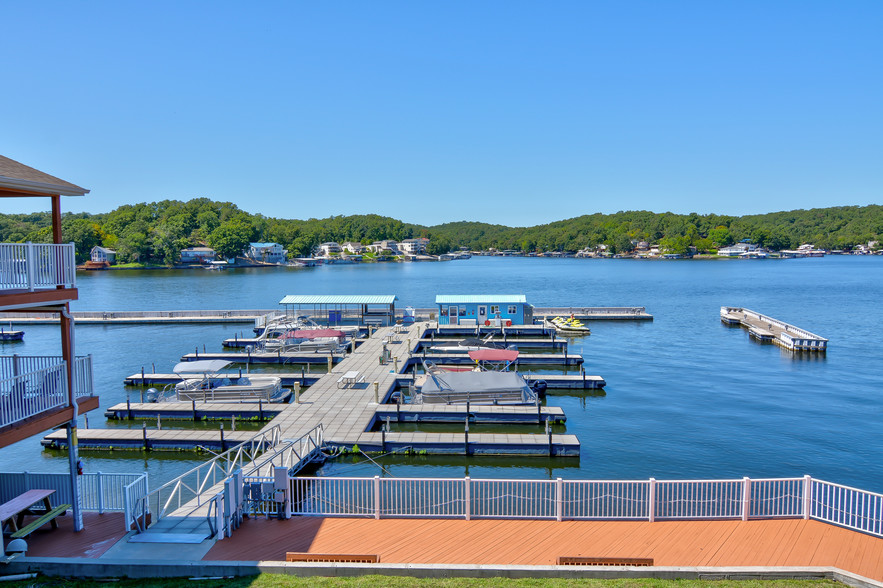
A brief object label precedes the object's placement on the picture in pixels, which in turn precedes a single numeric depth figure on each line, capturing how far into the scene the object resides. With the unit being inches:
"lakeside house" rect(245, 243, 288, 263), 7445.9
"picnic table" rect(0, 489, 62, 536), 434.3
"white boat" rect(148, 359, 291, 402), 1086.6
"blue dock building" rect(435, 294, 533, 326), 1849.2
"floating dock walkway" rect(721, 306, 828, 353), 1667.1
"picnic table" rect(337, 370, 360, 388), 1121.4
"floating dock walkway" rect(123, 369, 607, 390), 1238.3
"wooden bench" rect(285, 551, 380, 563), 425.4
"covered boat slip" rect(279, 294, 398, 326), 1828.2
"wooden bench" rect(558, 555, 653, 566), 417.1
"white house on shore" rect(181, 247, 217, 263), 6904.5
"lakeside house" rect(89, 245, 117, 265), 6353.3
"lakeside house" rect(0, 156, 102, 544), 430.9
